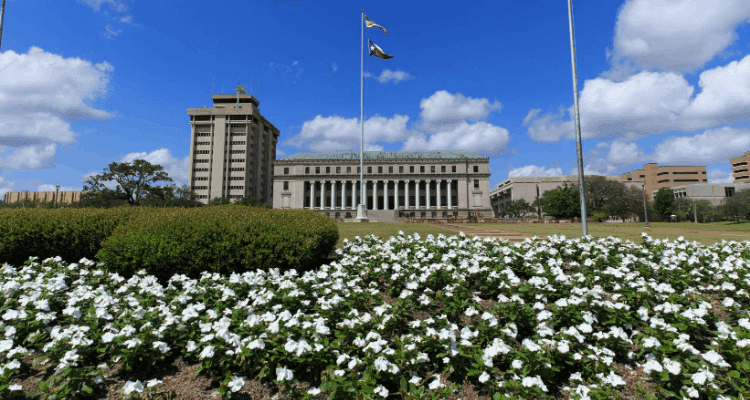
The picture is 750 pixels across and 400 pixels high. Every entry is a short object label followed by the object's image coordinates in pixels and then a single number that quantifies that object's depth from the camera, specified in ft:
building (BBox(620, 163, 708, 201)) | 419.95
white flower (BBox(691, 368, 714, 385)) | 9.47
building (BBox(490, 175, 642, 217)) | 357.82
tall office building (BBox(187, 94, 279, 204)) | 305.53
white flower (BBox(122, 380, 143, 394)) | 9.37
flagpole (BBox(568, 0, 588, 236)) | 37.24
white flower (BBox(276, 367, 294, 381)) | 9.80
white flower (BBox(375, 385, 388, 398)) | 9.50
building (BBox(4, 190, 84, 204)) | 522.39
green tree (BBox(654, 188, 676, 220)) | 243.60
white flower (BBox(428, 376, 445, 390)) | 9.82
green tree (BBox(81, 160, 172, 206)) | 159.94
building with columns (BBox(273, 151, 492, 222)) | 268.00
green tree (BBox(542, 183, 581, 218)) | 211.41
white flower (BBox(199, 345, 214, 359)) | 10.50
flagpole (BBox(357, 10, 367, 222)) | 105.00
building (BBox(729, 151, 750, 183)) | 383.24
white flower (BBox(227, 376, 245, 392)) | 9.71
